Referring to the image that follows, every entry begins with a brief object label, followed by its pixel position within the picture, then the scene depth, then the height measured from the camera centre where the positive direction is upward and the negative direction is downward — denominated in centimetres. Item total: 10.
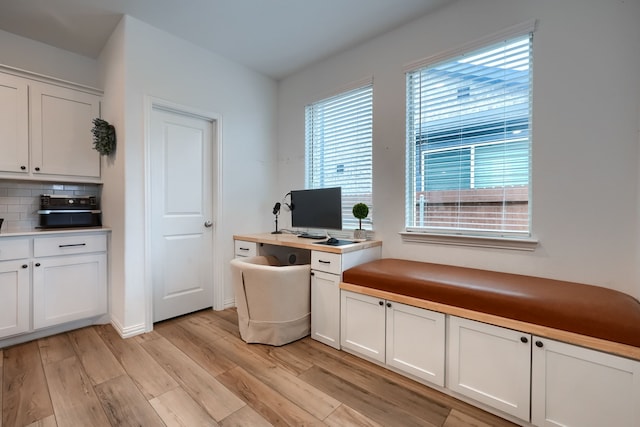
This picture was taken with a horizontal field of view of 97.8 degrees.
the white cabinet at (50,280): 222 -61
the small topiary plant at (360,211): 262 +0
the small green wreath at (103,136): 252 +68
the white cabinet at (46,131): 240 +73
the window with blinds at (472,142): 201 +55
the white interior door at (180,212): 269 -1
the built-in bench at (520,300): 126 -48
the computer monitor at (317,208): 259 +3
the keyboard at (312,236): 290 -27
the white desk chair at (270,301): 224 -74
